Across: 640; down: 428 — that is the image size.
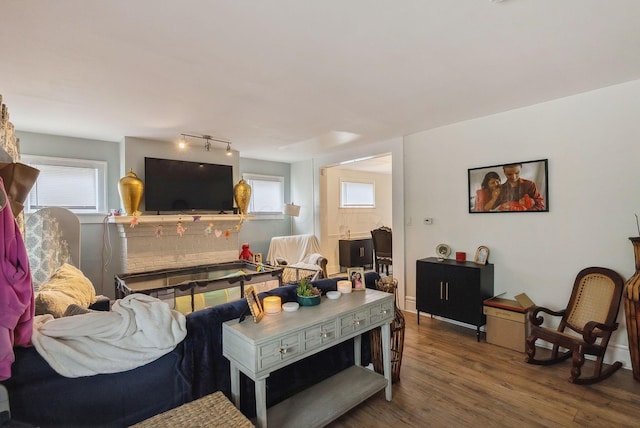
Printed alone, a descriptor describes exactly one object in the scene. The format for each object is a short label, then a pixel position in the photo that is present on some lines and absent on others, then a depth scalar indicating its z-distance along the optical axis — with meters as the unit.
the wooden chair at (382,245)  5.96
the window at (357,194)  7.00
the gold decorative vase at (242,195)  4.79
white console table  1.52
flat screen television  4.11
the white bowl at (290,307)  1.85
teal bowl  1.95
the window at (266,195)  5.77
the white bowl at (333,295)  2.10
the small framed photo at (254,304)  1.69
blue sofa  1.29
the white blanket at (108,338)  1.34
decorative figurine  5.02
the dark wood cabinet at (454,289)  3.13
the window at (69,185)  3.77
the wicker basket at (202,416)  1.30
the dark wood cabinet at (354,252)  6.42
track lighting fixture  4.02
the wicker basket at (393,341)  2.34
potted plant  1.95
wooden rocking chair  2.35
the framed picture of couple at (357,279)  2.31
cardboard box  2.88
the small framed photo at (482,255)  3.33
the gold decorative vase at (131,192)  3.81
